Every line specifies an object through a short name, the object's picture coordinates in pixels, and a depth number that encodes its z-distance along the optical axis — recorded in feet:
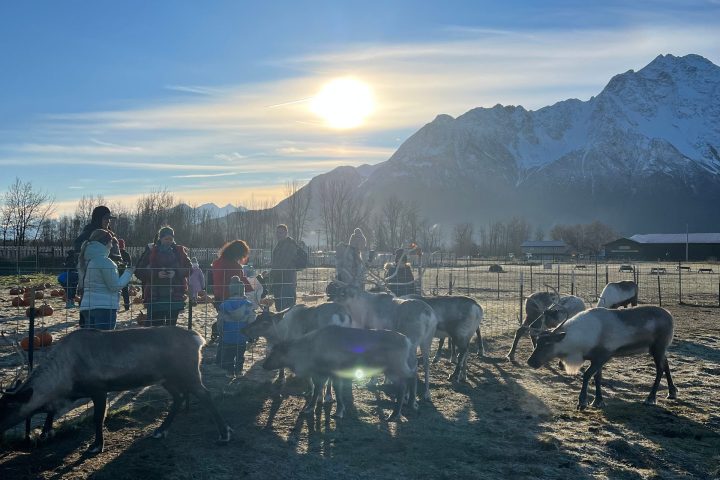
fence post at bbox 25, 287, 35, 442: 24.07
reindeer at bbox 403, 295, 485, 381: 34.94
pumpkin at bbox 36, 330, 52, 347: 37.19
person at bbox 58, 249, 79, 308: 40.06
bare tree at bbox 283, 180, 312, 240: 190.60
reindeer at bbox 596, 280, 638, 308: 53.57
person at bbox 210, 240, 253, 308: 33.71
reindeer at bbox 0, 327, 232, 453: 20.65
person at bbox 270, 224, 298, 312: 38.27
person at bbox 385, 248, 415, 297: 44.80
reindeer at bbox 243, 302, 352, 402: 30.37
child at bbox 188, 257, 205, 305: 40.88
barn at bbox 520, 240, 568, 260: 436.35
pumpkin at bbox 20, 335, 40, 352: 35.99
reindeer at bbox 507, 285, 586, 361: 38.29
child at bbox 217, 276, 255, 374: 32.99
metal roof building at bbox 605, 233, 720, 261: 319.06
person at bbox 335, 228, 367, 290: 36.65
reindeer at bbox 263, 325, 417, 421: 26.11
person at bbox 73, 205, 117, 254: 30.17
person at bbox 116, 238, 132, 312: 47.94
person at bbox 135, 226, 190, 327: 31.63
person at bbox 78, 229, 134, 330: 25.68
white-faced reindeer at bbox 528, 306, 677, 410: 30.19
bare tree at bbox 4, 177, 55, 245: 170.37
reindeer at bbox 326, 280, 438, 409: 31.07
